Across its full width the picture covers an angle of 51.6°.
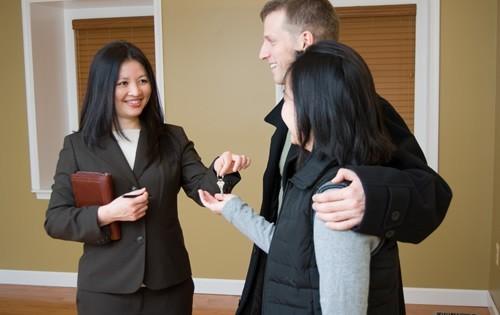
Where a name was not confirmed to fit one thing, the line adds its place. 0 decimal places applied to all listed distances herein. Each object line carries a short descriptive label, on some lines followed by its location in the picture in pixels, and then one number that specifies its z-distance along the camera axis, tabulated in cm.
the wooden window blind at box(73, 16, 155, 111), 390
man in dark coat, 97
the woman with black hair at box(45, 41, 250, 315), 153
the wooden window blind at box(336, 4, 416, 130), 343
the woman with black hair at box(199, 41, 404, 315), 96
